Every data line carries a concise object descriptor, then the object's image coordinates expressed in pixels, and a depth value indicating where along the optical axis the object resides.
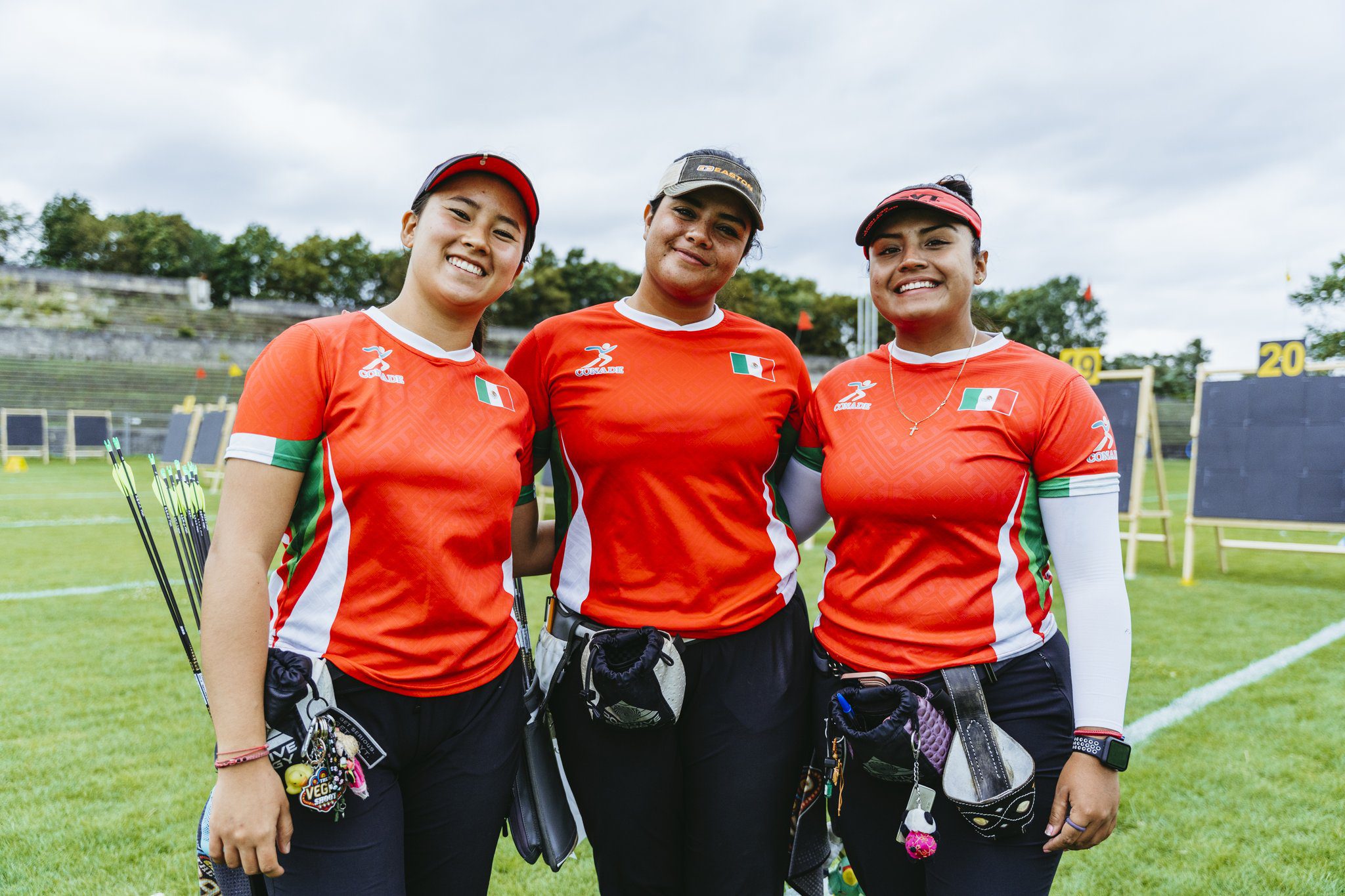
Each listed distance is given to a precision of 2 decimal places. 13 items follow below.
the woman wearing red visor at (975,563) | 1.79
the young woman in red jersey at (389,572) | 1.57
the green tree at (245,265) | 63.62
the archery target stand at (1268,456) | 7.76
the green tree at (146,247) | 63.62
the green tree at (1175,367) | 51.88
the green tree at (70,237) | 63.03
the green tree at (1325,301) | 33.34
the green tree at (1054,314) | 57.00
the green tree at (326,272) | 60.97
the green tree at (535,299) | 56.88
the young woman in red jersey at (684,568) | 2.10
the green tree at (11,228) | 63.12
